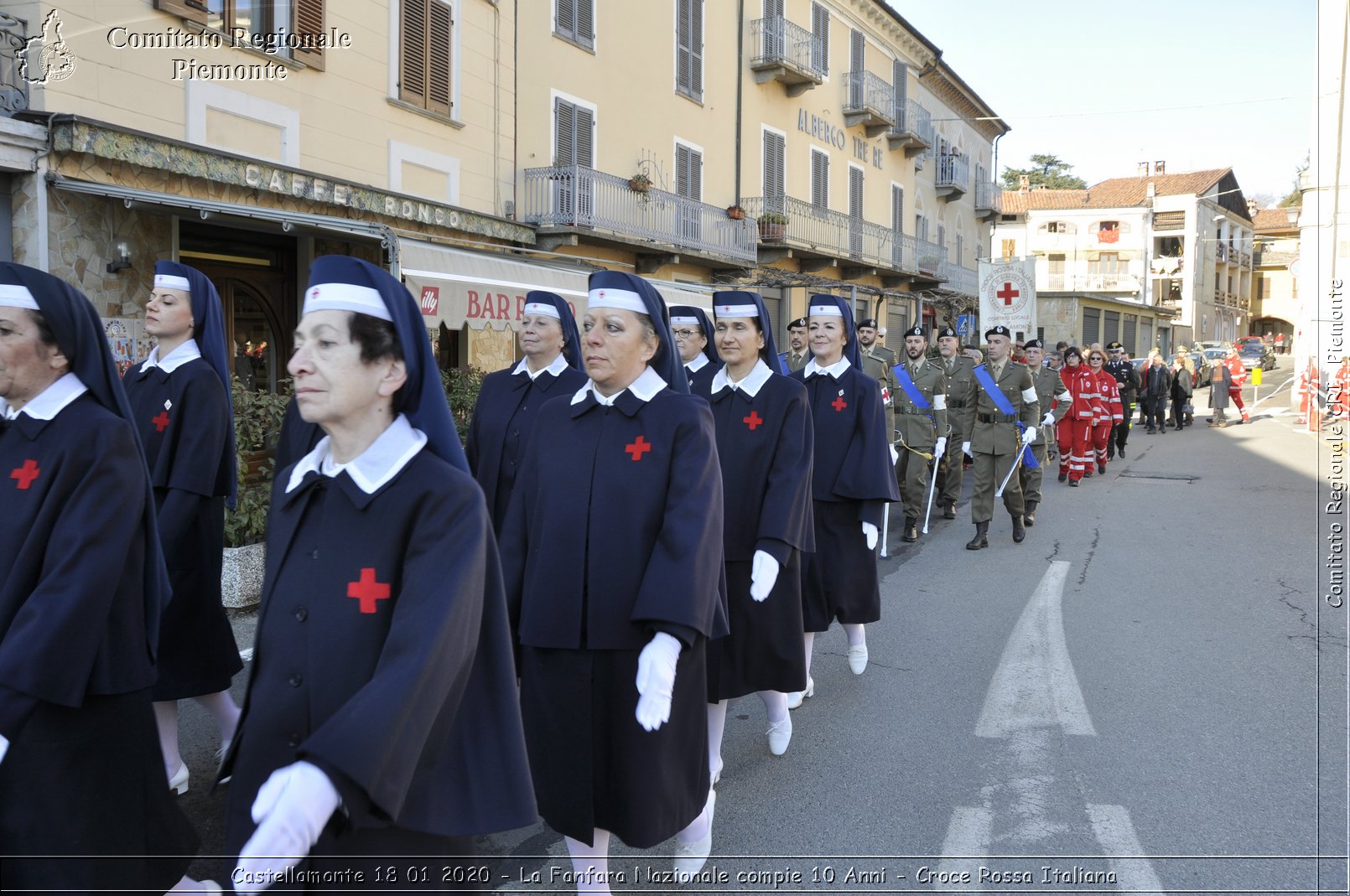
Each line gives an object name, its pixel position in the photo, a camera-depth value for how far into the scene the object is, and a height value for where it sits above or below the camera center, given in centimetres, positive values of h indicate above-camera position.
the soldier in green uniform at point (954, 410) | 1209 -13
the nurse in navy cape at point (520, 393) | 549 +0
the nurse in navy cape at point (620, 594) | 321 -62
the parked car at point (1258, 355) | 5448 +254
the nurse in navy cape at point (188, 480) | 414 -36
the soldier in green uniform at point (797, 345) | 1076 +54
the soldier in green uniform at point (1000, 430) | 1044 -31
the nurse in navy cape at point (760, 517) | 444 -52
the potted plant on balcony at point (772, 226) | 2375 +384
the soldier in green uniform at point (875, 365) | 1104 +36
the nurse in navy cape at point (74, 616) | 266 -60
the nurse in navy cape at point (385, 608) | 210 -45
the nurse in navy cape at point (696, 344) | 589 +31
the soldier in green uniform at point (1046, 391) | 1441 +12
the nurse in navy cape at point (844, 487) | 568 -48
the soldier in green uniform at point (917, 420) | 1123 -24
